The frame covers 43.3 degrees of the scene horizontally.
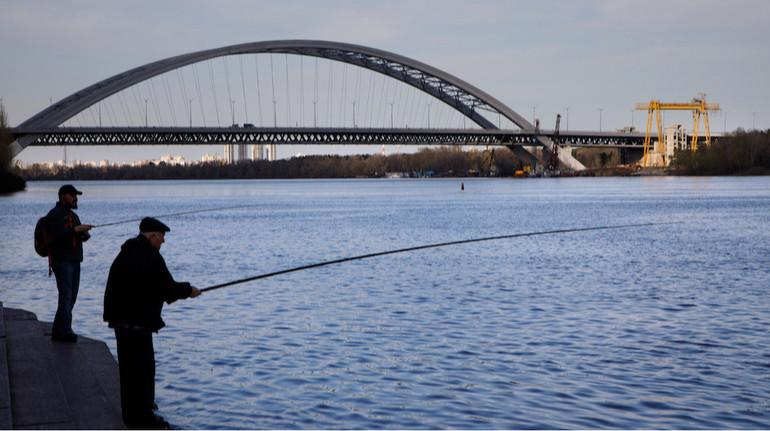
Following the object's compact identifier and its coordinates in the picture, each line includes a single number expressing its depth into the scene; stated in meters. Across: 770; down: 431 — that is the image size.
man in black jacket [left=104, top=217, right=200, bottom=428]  7.21
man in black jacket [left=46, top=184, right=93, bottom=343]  9.89
